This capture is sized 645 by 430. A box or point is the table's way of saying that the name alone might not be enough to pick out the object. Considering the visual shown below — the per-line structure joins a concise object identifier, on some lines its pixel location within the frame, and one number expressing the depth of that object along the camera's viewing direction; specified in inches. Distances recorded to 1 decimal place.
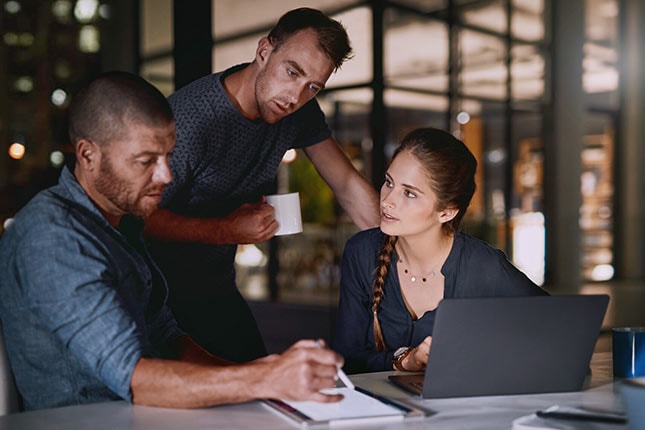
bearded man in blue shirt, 53.5
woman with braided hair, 88.5
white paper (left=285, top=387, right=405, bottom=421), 51.0
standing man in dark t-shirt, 93.4
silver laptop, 55.9
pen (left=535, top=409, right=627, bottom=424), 48.8
